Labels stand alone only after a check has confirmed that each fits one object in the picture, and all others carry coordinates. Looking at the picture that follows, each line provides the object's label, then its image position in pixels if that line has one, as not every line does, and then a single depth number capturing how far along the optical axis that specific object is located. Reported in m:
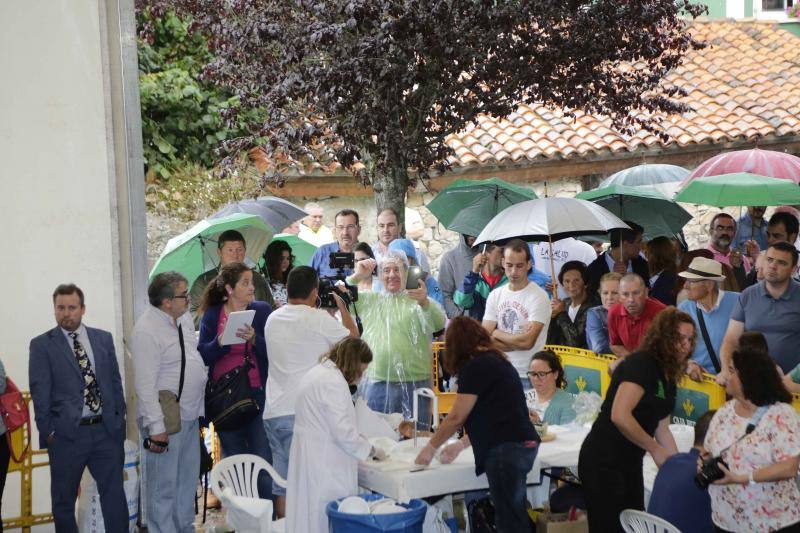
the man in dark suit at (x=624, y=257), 9.66
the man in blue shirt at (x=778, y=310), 7.23
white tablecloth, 6.25
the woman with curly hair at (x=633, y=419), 5.62
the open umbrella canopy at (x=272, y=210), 10.21
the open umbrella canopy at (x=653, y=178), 12.59
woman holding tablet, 7.62
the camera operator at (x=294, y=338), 7.04
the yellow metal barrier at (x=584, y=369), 8.10
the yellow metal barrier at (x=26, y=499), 7.70
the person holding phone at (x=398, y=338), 7.92
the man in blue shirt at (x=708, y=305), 7.64
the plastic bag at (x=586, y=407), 7.46
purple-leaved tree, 9.38
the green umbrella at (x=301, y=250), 11.11
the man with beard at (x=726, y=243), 9.99
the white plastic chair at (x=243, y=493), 6.36
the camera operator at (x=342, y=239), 9.39
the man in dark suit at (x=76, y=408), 7.07
